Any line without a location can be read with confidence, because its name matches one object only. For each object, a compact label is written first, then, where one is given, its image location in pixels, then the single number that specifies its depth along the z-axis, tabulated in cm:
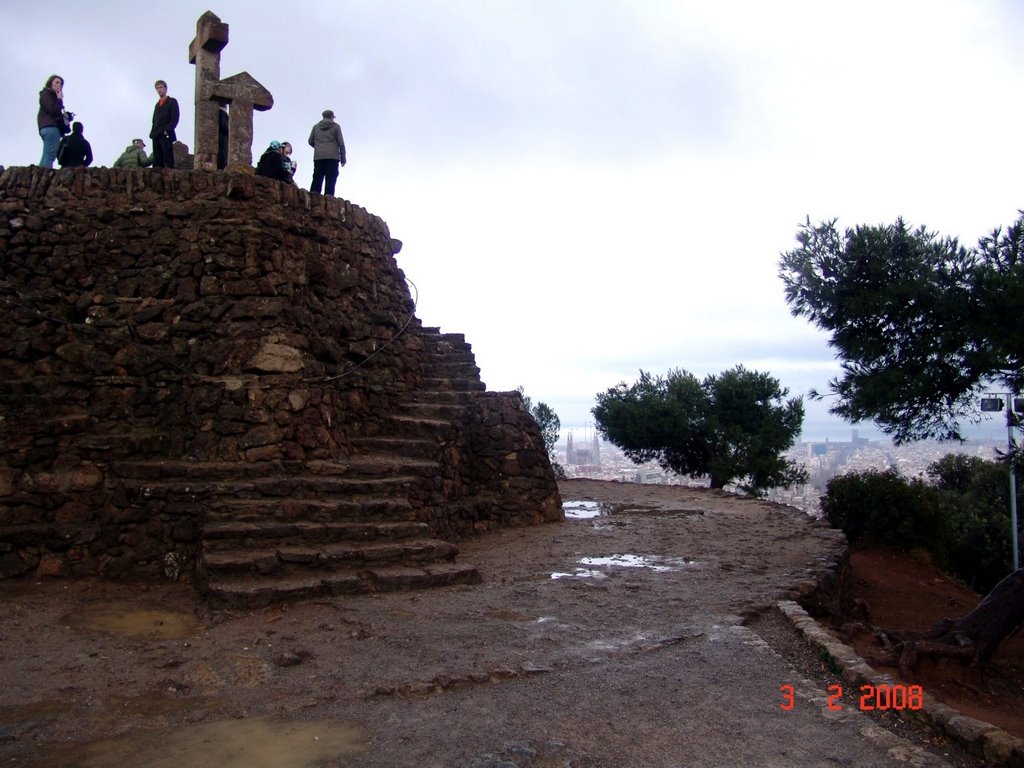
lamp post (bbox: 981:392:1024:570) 763
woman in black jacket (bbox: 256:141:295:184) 918
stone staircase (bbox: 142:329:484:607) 655
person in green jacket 1005
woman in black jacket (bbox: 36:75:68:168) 873
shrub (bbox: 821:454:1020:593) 1370
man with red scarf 931
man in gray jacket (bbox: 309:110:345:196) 1032
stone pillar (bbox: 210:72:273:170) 884
